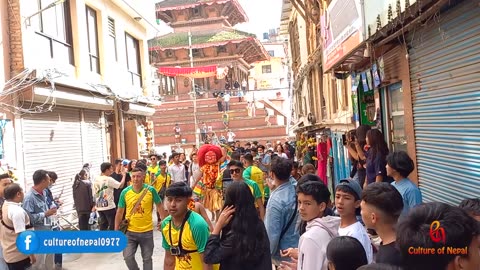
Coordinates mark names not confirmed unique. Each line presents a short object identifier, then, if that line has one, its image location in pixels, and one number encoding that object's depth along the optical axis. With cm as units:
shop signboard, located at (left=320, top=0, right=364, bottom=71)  698
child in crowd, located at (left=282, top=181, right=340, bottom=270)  280
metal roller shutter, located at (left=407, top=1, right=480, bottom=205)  489
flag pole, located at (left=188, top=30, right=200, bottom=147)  3075
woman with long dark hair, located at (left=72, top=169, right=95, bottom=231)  894
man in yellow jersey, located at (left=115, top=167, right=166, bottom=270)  595
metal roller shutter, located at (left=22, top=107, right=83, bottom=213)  989
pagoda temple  3691
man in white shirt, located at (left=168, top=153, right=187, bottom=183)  1171
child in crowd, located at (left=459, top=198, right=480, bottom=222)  276
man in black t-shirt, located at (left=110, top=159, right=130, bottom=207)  928
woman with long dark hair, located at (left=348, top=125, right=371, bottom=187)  632
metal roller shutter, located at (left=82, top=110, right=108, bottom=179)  1326
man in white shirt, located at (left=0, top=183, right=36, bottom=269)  509
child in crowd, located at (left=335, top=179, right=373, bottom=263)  296
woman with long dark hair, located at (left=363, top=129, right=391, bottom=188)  549
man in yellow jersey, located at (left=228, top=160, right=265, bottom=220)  624
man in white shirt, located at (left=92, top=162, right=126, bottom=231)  876
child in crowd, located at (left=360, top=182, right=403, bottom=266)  266
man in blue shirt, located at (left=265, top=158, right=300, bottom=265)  409
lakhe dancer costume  787
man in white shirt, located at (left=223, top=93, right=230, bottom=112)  3262
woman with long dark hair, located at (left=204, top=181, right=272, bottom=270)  350
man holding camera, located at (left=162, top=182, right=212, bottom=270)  388
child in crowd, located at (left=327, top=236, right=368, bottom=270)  229
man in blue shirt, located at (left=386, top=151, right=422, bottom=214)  414
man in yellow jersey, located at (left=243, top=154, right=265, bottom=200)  752
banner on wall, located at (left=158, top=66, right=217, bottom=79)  3394
